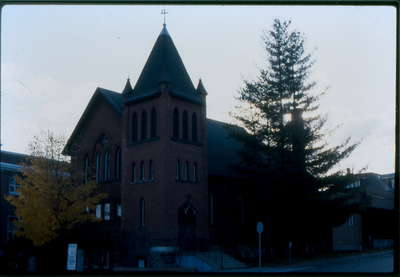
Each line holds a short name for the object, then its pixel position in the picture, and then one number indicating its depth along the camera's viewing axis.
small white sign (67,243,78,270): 23.00
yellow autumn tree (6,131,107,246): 28.11
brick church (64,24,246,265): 30.05
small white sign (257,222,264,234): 26.93
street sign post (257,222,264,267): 26.93
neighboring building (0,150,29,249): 40.56
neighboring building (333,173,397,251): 39.44
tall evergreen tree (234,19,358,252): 31.84
